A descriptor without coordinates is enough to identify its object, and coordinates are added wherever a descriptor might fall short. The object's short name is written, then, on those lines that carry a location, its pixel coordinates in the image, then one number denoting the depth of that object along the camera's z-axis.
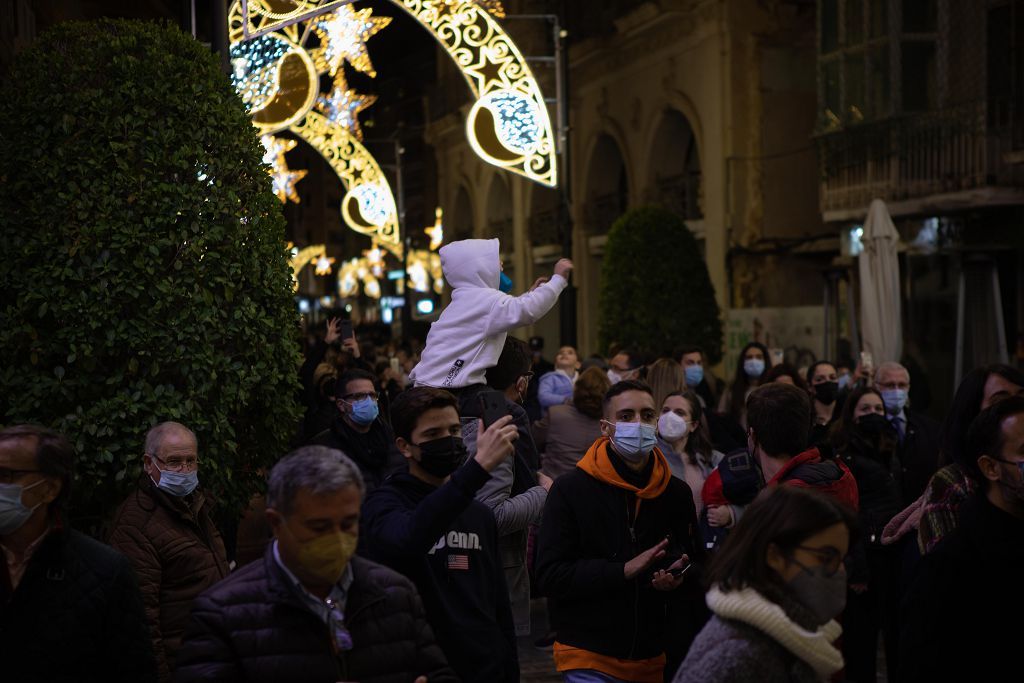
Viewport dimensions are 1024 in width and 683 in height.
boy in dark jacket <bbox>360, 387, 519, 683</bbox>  4.75
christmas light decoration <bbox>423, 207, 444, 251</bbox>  38.75
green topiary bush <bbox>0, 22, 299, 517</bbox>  6.85
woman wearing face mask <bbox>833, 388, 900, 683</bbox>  8.02
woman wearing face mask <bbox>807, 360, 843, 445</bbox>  10.34
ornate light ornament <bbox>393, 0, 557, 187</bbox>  14.62
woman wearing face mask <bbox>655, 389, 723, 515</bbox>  8.62
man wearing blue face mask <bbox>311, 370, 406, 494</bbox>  8.05
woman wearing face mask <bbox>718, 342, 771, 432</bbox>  13.09
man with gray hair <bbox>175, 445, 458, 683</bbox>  3.55
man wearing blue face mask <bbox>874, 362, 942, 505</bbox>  8.75
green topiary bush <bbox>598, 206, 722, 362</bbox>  23.81
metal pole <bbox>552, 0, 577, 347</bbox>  20.05
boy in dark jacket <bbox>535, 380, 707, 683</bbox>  5.62
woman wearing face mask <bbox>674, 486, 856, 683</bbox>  3.32
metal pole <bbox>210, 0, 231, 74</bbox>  9.52
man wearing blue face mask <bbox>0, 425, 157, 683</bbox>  4.28
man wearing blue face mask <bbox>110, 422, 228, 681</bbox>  5.80
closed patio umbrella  16.81
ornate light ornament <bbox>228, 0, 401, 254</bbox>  12.56
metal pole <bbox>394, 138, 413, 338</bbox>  29.38
